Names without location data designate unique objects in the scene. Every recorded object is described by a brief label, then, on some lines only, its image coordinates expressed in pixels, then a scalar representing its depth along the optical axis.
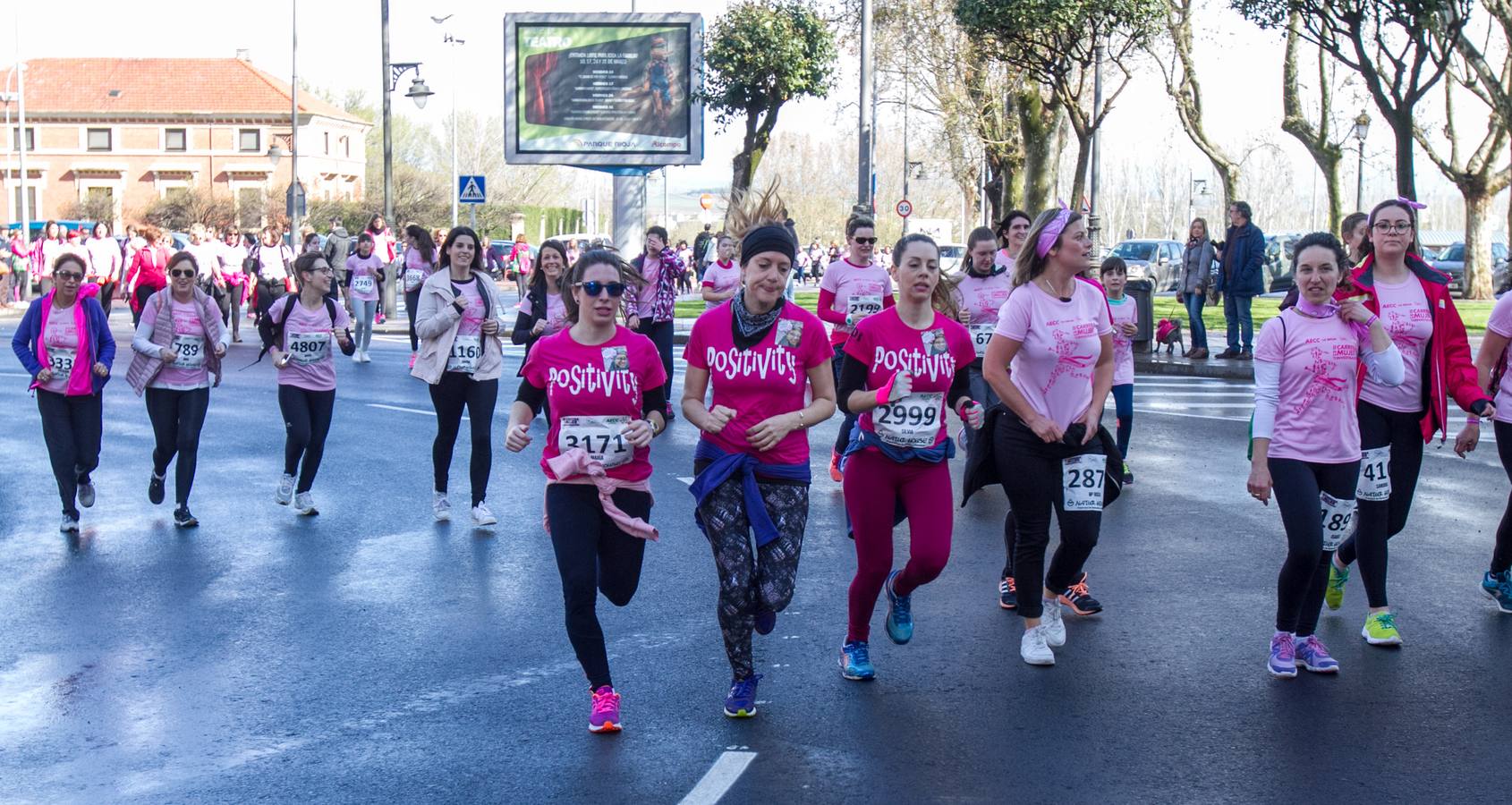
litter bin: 19.91
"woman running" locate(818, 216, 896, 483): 10.73
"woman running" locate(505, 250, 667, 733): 5.46
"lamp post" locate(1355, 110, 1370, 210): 40.22
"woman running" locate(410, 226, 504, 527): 9.21
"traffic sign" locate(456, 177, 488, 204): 30.19
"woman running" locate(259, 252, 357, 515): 9.76
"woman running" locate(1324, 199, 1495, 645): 6.44
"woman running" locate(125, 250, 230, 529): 9.51
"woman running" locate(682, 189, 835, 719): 5.46
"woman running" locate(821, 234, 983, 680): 5.78
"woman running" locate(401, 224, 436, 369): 10.72
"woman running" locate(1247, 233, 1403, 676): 5.92
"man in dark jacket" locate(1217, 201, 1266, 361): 19.55
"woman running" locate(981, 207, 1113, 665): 6.06
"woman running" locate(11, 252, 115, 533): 9.29
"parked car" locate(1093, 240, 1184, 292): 43.00
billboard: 29.67
